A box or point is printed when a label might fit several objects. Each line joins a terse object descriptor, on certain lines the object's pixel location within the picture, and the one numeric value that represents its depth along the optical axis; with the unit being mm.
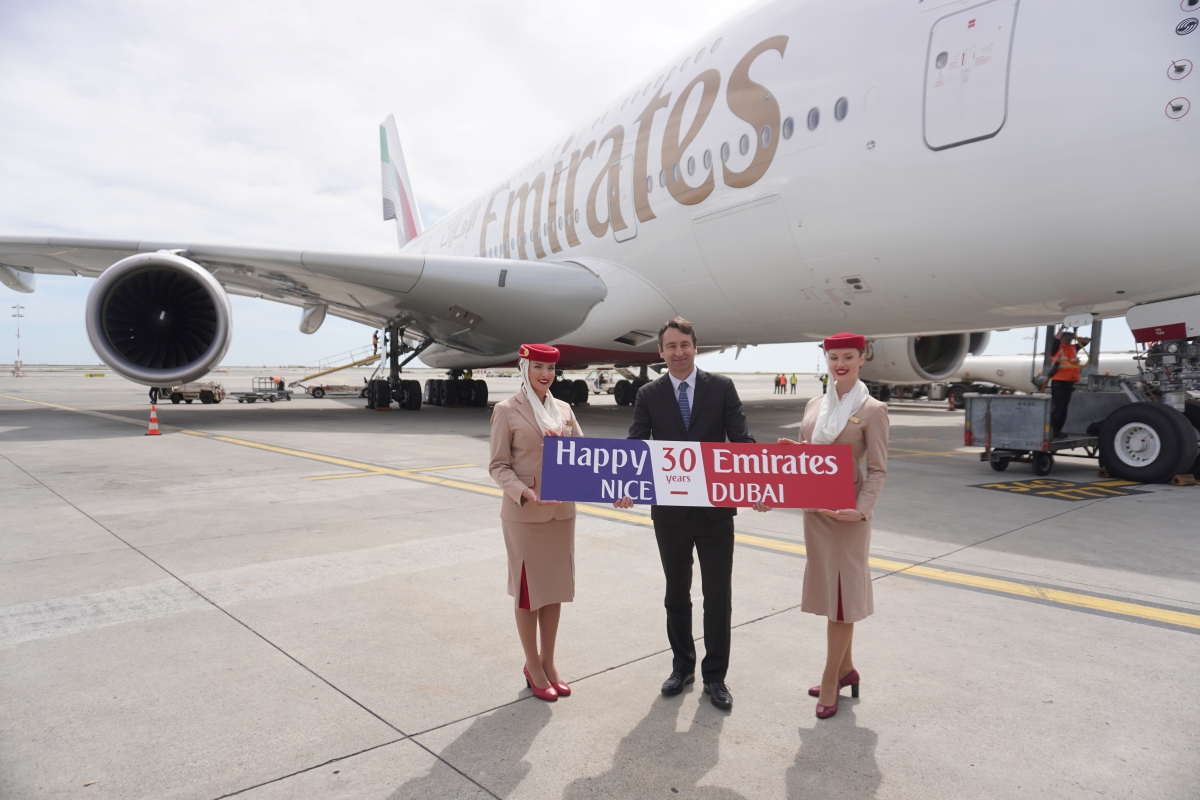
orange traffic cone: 10789
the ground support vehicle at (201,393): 20859
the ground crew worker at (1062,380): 7562
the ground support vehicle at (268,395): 20906
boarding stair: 23825
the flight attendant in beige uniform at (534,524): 2564
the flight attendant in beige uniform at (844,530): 2436
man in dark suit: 2625
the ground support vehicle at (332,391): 26500
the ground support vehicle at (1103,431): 6762
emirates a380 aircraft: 5516
